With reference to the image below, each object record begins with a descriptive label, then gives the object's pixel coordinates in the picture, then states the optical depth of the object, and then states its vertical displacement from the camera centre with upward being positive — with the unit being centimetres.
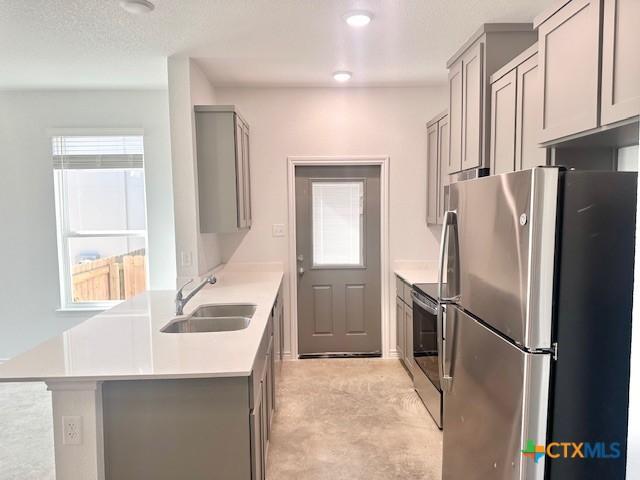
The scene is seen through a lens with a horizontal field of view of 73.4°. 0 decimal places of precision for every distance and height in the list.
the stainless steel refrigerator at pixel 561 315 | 130 -32
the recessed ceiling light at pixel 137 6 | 234 +117
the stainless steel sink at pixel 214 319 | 253 -64
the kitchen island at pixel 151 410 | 170 -79
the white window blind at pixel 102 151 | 415 +64
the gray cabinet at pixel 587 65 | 135 +52
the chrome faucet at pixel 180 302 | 260 -52
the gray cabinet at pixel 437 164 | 368 +45
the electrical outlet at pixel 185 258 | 333 -32
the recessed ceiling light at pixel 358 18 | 253 +118
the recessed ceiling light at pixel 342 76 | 370 +122
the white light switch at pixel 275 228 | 429 -13
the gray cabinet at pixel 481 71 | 252 +86
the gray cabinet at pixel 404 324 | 366 -99
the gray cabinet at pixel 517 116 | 200 +49
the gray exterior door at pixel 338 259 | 434 -45
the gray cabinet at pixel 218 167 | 338 +39
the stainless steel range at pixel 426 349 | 288 -98
